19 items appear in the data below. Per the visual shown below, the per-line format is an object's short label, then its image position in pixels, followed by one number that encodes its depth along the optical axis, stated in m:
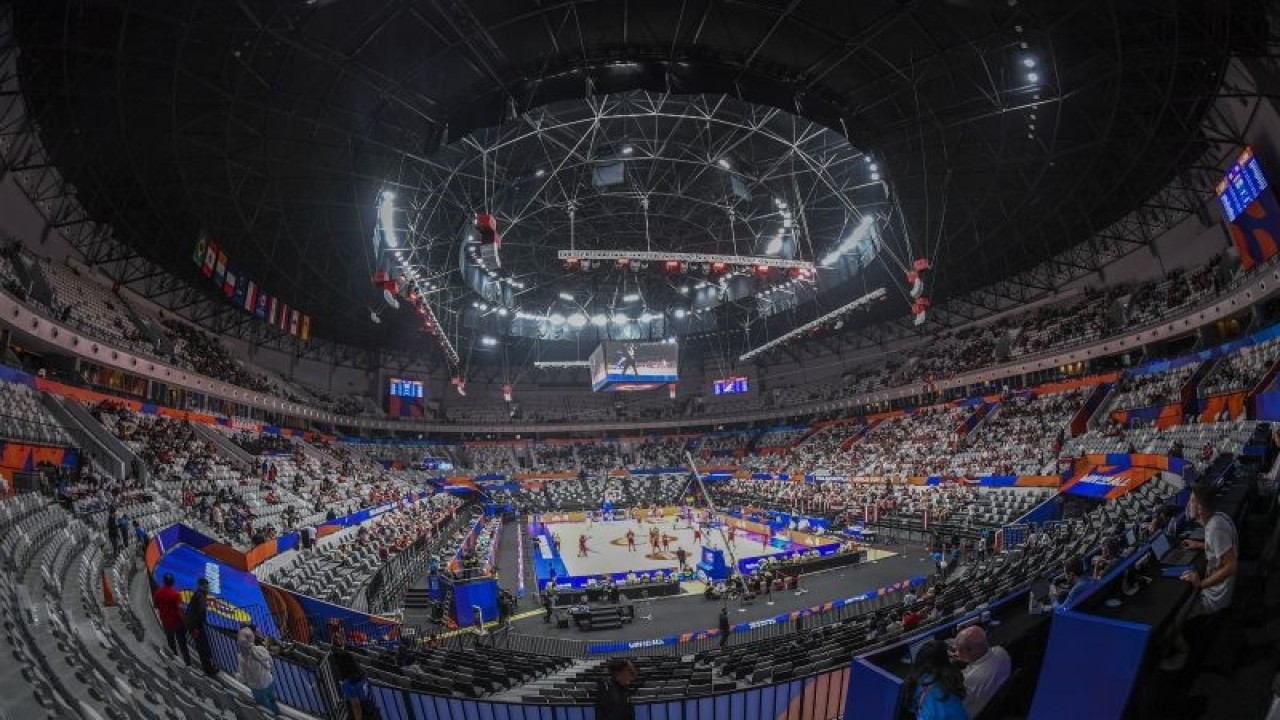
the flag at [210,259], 27.70
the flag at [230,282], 30.02
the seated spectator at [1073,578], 7.01
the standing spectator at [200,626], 7.78
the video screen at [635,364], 44.12
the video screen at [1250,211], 21.78
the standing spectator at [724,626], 15.20
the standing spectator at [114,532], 12.49
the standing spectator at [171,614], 7.86
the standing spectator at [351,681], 6.66
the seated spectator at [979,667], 3.58
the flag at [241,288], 32.66
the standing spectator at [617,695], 4.90
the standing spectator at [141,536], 13.79
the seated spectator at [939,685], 3.06
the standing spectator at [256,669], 6.81
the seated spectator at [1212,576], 3.95
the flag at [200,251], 26.54
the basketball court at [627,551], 27.19
